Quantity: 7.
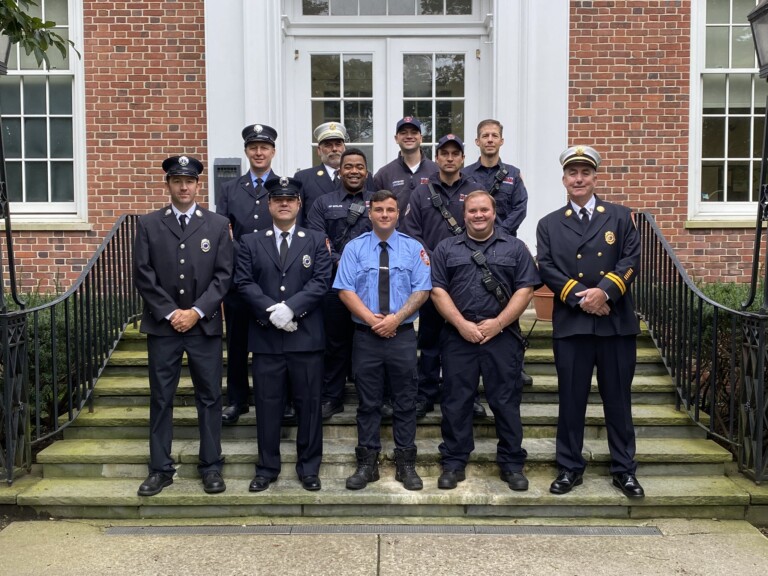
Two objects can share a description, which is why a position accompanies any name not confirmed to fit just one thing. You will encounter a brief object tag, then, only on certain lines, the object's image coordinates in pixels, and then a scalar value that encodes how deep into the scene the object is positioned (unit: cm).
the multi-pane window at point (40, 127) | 795
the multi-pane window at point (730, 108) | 795
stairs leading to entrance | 483
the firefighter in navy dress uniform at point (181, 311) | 491
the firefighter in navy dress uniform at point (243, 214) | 551
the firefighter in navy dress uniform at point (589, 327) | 488
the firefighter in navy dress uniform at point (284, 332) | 492
